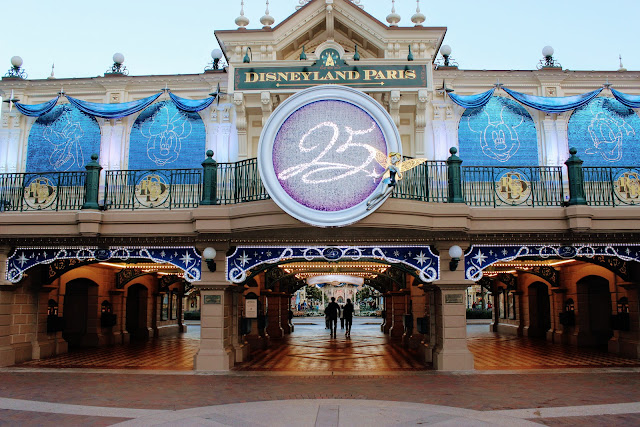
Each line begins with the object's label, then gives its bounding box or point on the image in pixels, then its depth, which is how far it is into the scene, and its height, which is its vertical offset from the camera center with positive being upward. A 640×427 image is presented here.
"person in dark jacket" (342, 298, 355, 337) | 25.08 -1.54
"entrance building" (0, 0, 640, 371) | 12.86 +2.79
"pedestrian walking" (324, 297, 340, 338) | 24.72 -1.46
